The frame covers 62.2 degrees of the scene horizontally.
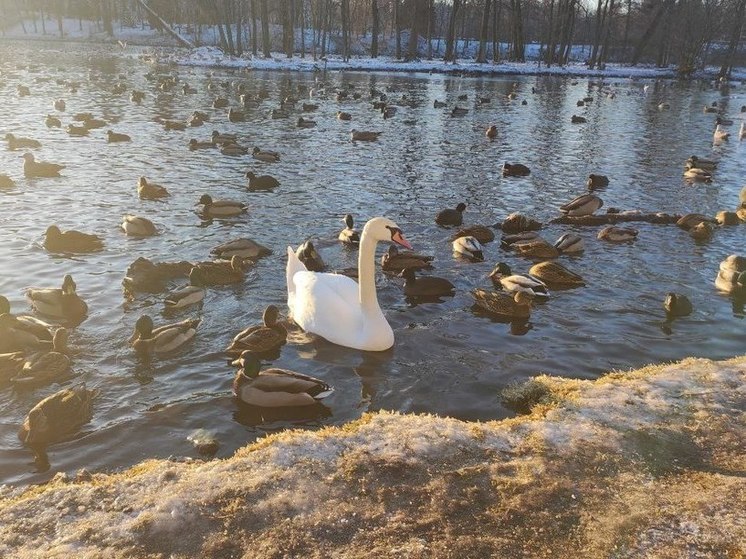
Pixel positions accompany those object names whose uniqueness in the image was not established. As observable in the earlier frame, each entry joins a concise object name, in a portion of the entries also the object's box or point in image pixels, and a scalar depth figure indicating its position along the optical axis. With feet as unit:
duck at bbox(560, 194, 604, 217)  50.98
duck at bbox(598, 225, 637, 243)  45.68
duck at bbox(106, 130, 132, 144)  77.46
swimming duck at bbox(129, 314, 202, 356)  27.96
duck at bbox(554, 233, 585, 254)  42.91
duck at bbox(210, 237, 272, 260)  39.46
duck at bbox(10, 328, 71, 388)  25.30
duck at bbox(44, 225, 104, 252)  40.81
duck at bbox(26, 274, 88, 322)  31.17
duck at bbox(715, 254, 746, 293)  36.19
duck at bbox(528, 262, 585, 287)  37.60
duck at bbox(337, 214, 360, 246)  43.60
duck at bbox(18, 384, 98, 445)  21.59
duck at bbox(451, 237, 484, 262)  41.50
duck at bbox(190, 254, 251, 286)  35.96
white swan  28.96
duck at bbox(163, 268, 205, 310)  32.65
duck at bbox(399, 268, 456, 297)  35.68
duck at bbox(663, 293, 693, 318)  33.30
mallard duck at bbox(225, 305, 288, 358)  28.30
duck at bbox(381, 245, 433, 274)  39.40
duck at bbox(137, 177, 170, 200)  53.01
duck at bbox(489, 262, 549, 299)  34.78
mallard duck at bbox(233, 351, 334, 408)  23.82
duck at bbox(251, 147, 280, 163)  70.08
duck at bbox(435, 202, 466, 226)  48.19
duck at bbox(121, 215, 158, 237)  43.83
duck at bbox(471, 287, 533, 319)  32.91
